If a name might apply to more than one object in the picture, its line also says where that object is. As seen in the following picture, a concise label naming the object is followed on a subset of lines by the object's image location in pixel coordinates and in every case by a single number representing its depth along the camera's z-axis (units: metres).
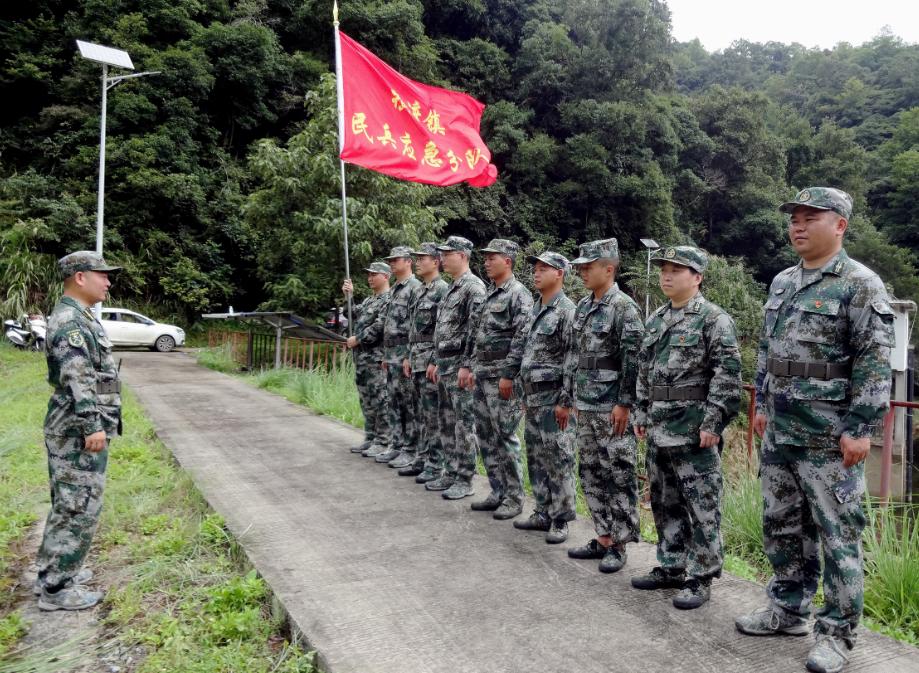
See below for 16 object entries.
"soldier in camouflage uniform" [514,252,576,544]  3.84
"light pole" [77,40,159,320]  13.33
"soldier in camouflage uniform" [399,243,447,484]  5.28
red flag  7.01
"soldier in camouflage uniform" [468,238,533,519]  4.30
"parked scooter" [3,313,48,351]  16.55
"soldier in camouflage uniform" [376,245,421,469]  5.76
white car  18.61
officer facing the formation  3.09
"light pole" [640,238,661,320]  18.84
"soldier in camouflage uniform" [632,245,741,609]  2.97
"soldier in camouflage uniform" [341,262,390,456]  6.16
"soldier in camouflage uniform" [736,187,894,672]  2.43
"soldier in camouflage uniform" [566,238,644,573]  3.43
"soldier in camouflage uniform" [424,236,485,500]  4.82
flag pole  6.67
